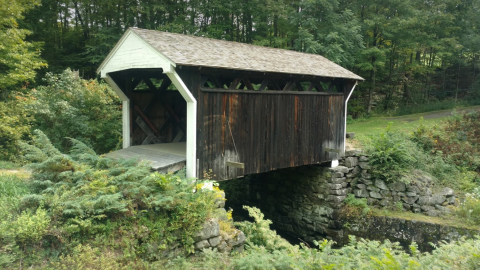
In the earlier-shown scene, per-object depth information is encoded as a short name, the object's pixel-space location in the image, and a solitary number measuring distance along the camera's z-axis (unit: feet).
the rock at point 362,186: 35.50
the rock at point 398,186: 33.57
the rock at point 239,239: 20.44
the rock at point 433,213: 31.48
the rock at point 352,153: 35.47
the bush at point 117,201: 15.93
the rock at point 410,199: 32.96
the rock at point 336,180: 34.27
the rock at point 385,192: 34.15
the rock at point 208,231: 18.69
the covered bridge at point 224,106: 22.02
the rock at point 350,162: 35.17
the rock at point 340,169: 34.24
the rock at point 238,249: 20.39
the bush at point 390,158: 33.94
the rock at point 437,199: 32.17
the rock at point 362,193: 35.32
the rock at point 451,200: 32.39
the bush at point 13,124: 34.47
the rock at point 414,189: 32.94
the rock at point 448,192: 32.45
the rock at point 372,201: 34.68
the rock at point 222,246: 19.65
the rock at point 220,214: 20.44
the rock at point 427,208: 32.12
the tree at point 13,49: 34.81
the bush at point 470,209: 28.63
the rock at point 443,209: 31.27
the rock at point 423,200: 32.42
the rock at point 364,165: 35.42
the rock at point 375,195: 34.53
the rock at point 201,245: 18.73
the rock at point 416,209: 32.60
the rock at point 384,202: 34.01
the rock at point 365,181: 35.31
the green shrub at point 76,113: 32.99
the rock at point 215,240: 19.25
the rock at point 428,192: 32.60
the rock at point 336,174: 34.24
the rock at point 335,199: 34.37
